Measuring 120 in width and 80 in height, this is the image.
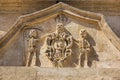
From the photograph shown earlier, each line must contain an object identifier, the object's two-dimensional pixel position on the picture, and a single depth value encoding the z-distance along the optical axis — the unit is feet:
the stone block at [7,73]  20.52
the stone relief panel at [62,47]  21.31
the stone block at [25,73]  20.52
